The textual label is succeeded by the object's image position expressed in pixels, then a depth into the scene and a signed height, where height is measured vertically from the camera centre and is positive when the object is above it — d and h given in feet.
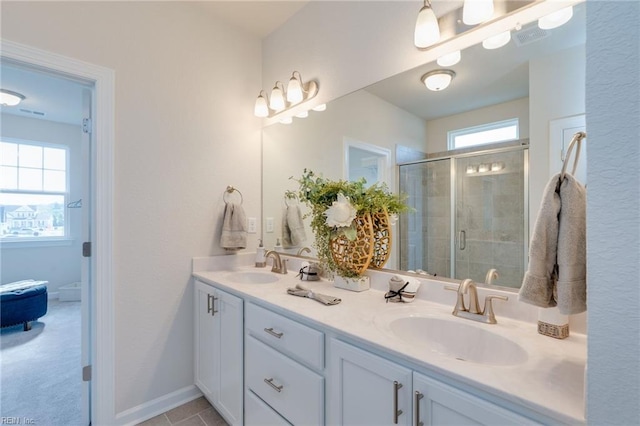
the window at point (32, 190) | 12.99 +1.08
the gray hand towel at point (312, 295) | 4.15 -1.24
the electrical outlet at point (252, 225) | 7.45 -0.29
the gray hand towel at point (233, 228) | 6.65 -0.34
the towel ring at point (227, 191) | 6.98 +0.54
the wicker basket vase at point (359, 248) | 4.87 -0.58
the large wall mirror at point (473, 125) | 3.51 +1.20
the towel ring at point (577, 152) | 2.59 +0.60
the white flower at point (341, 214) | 4.79 +0.00
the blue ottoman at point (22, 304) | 9.35 -3.03
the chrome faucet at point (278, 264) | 6.50 -1.15
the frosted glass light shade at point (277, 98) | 6.79 +2.72
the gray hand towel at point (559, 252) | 2.36 -0.33
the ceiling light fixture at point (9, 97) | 10.10 +4.11
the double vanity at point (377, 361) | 2.25 -1.47
